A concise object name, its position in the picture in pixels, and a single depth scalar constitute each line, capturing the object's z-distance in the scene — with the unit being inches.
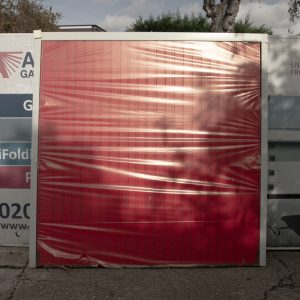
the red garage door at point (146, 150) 207.0
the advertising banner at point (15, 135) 243.9
